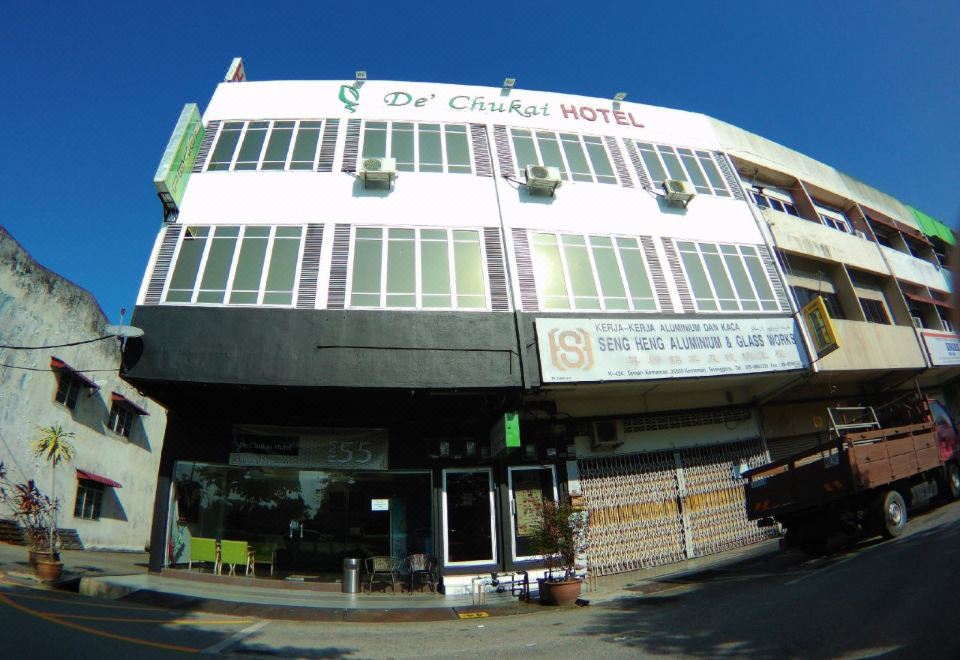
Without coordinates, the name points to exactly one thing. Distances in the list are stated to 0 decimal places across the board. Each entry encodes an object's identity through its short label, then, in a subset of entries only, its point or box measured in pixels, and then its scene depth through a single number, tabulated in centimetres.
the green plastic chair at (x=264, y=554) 1210
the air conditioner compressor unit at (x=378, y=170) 1292
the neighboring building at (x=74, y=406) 1642
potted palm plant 1561
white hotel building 1120
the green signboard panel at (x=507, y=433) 1083
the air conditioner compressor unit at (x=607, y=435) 1323
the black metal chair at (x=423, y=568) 1148
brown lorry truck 962
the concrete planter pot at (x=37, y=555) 1142
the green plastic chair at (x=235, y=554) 1199
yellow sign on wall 1346
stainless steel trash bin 1142
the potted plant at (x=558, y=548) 990
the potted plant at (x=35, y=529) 1138
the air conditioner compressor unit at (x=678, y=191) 1493
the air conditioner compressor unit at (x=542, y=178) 1367
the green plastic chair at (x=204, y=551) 1204
